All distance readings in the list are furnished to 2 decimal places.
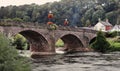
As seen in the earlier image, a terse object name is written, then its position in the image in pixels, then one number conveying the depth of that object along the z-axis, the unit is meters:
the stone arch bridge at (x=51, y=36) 70.99
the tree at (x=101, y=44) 86.62
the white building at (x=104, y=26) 154.38
